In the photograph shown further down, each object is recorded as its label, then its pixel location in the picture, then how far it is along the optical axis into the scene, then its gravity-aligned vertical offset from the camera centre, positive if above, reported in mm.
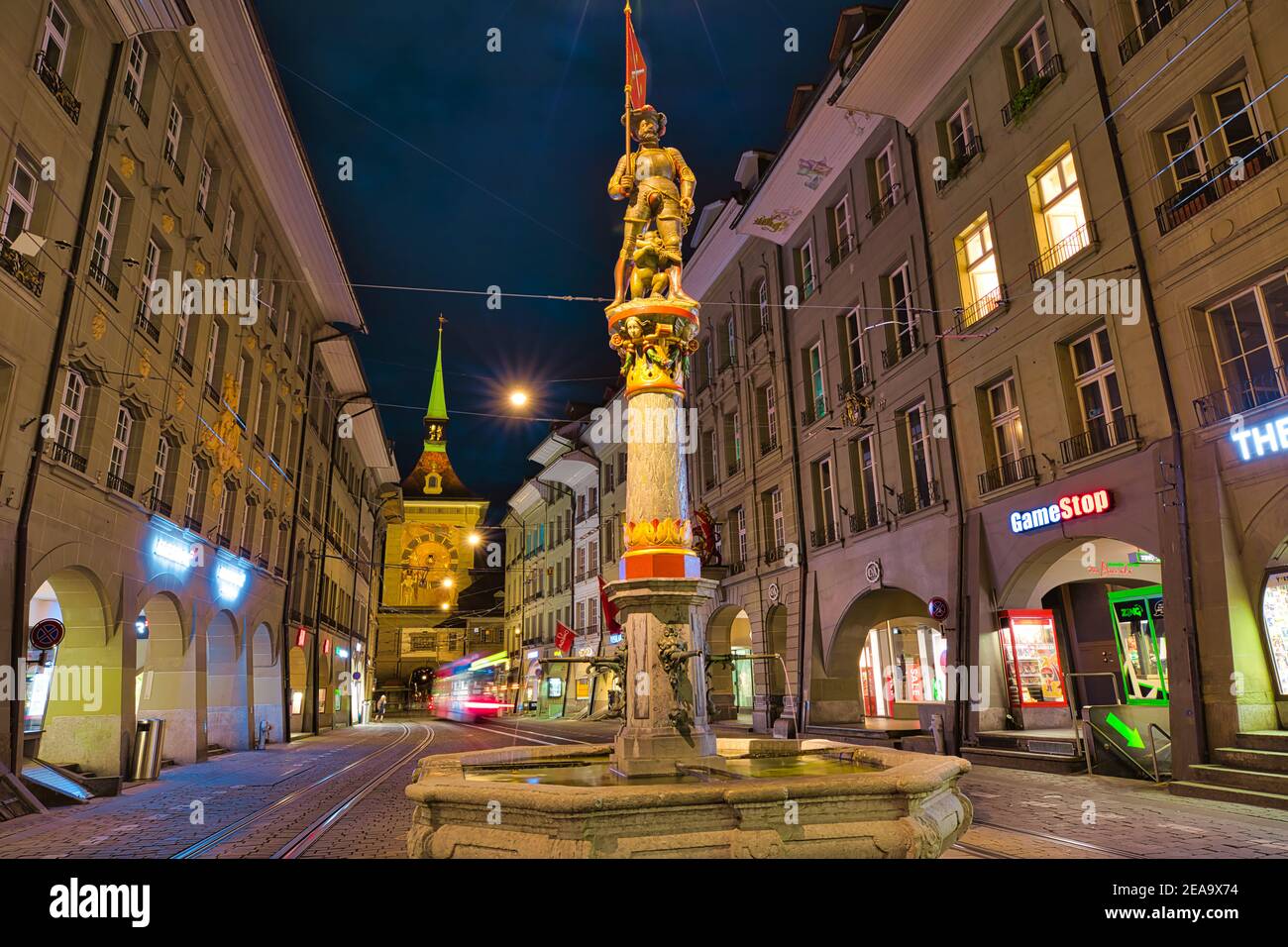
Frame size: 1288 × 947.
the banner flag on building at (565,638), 35312 +1100
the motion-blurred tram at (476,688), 41938 -1312
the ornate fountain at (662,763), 5312 -940
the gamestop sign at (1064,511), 13234 +2349
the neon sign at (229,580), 20500 +2600
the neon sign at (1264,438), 10336 +2661
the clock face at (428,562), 73062 +10064
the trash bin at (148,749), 14562 -1337
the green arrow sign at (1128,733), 12038 -1486
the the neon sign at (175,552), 16500 +2820
